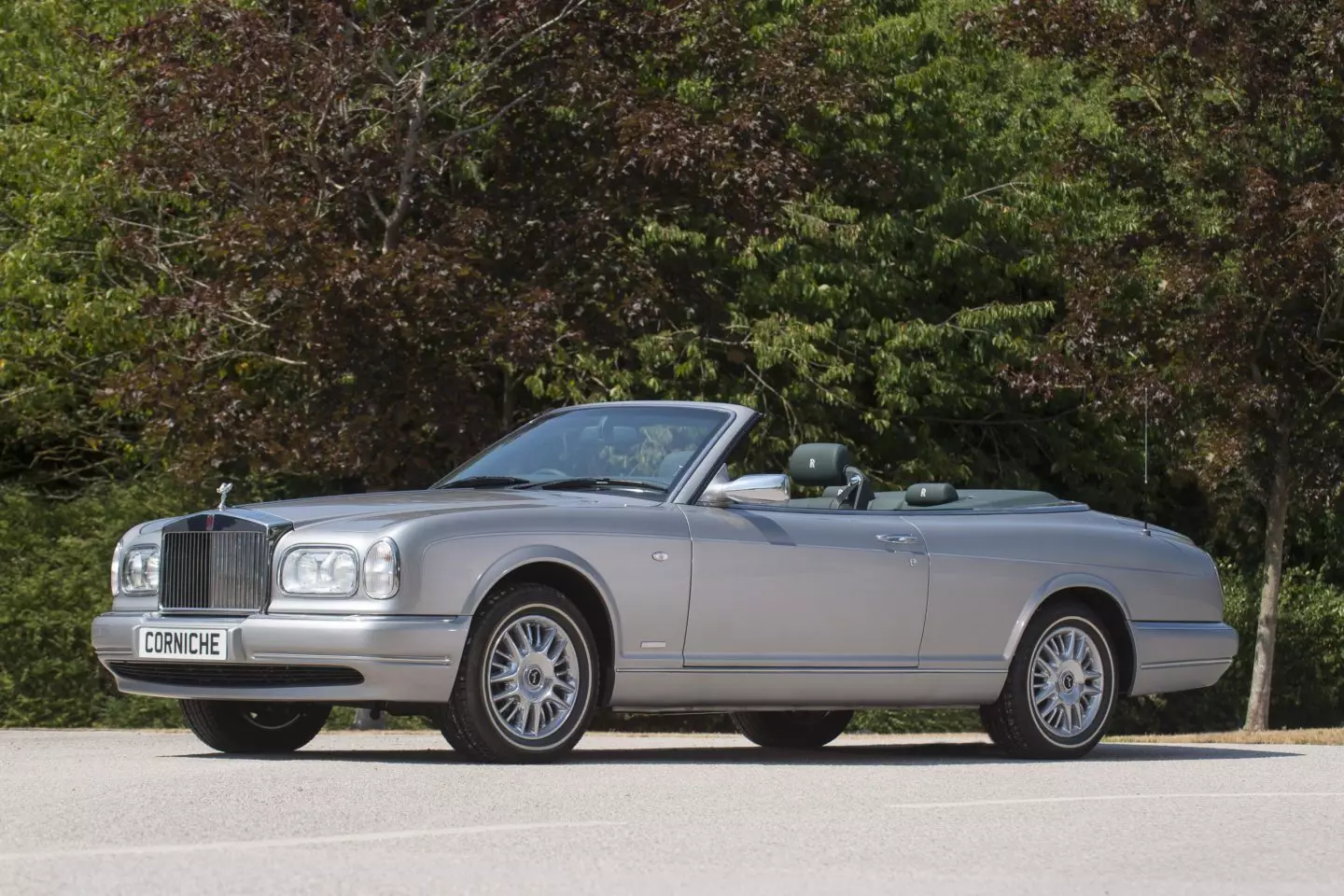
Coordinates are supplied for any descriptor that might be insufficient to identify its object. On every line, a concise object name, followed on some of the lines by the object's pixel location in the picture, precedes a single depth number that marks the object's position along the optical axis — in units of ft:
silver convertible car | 32.24
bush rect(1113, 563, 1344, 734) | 84.74
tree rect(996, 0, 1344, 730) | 68.13
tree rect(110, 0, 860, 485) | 57.67
